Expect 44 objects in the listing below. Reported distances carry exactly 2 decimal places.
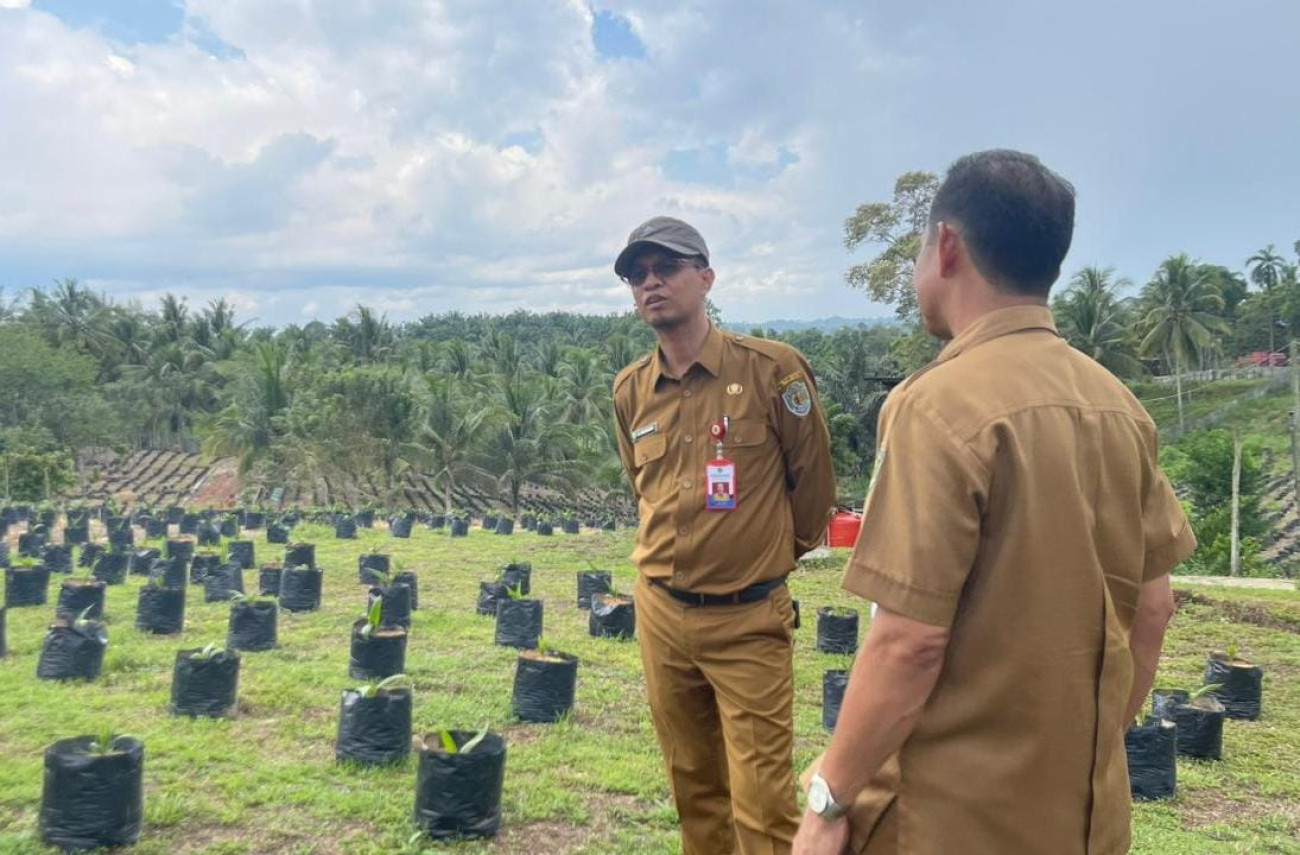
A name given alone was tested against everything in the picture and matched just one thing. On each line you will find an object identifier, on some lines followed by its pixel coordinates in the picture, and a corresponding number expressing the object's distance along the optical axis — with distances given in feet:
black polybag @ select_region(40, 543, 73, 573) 34.73
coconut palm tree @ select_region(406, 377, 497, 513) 85.76
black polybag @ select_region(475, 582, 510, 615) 26.61
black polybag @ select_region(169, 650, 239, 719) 15.28
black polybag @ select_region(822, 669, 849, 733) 16.33
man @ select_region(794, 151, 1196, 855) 4.17
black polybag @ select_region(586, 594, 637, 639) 23.75
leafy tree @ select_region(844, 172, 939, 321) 78.64
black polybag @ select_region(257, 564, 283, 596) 28.66
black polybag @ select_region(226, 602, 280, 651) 20.56
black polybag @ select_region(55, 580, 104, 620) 23.75
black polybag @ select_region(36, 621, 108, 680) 17.72
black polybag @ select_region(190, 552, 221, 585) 30.40
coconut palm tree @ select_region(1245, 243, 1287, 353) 184.75
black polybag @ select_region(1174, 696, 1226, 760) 15.57
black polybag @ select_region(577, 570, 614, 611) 28.22
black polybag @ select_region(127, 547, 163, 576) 33.87
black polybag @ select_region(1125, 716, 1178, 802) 13.53
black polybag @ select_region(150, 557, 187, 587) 25.53
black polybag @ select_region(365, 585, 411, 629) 23.36
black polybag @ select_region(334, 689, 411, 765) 13.19
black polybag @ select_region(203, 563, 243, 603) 27.55
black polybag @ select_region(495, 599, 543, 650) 21.94
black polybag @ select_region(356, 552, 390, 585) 30.58
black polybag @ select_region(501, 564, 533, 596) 29.01
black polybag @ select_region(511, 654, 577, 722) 15.75
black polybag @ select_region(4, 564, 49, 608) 26.68
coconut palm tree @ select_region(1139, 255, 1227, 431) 121.29
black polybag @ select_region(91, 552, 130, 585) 31.19
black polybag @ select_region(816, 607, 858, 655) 23.13
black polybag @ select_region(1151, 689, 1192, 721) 15.76
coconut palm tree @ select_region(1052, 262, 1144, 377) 103.45
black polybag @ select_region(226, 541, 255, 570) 35.83
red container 38.08
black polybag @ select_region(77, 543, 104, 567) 34.68
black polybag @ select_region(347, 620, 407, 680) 17.93
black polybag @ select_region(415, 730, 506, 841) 10.85
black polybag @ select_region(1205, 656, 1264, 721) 18.19
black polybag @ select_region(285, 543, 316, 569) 30.99
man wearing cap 7.97
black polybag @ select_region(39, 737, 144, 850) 10.32
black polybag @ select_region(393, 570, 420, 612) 26.44
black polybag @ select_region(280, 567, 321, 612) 26.30
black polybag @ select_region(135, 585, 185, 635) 22.50
